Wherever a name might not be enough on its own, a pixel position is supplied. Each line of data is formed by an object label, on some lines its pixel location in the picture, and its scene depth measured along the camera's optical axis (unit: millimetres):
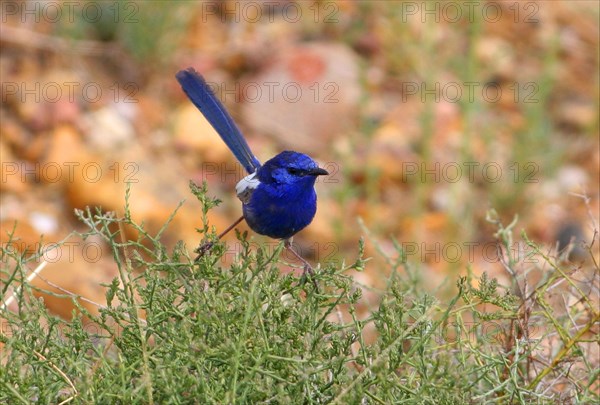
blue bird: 7371
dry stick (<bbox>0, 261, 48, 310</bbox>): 5519
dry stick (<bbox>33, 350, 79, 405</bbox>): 5180
